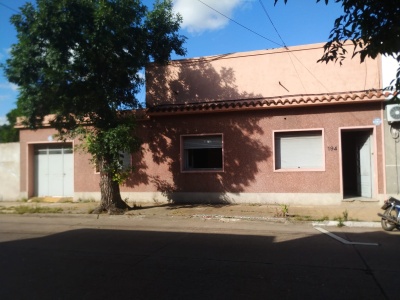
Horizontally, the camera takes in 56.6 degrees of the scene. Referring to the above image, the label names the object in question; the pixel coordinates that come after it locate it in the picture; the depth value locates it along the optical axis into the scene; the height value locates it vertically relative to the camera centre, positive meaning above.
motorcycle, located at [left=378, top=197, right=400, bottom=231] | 8.57 -1.28
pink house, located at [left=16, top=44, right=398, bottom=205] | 12.16 +1.06
